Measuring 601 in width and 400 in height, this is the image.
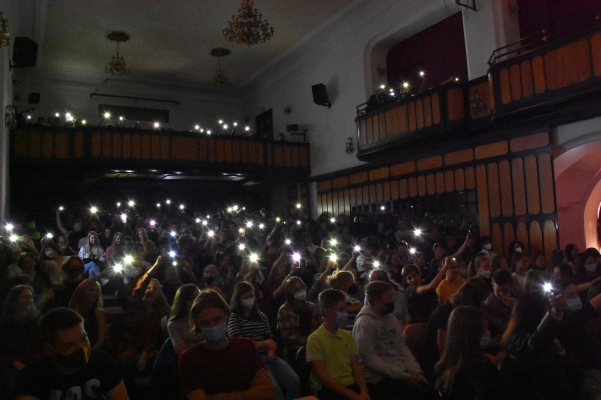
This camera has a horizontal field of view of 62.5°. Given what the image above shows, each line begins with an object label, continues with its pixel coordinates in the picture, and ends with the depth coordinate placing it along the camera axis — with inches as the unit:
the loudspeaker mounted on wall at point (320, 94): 595.5
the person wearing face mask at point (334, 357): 131.3
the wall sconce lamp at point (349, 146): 568.7
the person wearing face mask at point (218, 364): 106.6
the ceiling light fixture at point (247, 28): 367.9
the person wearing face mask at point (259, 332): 153.9
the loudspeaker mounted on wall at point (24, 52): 424.2
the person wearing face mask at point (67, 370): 92.0
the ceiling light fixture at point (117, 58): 547.2
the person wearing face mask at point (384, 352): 136.6
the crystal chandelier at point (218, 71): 589.0
